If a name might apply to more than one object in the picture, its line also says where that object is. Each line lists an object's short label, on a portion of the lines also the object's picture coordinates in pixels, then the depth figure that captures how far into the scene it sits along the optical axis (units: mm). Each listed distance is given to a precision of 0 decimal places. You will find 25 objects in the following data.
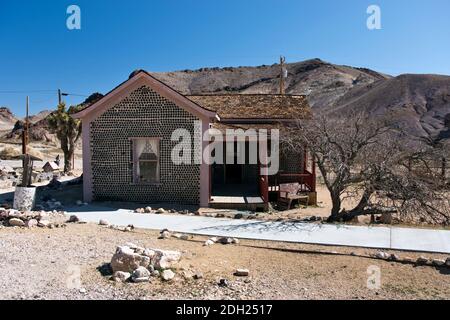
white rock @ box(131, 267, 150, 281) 6589
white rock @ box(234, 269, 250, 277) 6840
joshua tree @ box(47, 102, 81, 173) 27266
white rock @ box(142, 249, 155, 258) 7148
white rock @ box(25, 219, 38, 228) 10070
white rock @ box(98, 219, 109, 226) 10719
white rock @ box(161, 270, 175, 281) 6593
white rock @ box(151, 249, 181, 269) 6934
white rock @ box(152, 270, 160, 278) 6745
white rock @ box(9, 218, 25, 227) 10109
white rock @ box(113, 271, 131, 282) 6601
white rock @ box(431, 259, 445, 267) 7344
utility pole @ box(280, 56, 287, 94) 28219
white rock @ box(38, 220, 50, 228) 10117
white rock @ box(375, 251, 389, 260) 7744
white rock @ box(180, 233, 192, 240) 9269
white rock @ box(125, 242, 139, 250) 7510
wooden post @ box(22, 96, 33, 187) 12414
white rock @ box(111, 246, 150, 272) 6863
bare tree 10633
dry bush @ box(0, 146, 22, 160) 40719
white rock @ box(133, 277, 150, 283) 6513
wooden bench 14817
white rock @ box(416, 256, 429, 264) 7463
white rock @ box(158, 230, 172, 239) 9330
